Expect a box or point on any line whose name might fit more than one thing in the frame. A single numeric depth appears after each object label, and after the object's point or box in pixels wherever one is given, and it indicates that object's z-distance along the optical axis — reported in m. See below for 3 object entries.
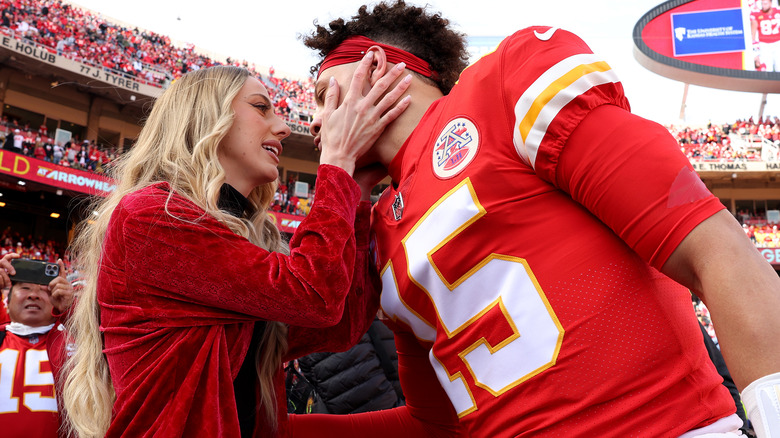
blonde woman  1.45
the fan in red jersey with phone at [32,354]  3.35
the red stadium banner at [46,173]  15.69
